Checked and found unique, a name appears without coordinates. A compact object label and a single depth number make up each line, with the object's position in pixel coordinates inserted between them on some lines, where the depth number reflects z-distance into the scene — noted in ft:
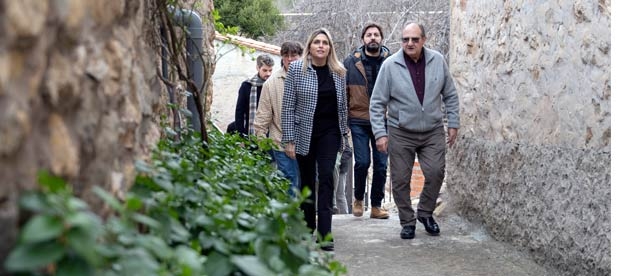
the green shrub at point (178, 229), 5.19
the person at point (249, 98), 25.85
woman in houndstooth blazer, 21.40
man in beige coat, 22.74
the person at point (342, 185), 28.35
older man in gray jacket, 23.07
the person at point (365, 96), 26.20
